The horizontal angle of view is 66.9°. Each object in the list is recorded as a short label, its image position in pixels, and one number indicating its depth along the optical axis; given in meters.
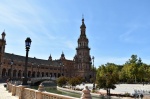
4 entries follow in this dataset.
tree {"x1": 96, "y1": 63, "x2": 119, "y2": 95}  24.15
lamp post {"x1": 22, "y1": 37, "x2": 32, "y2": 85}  11.14
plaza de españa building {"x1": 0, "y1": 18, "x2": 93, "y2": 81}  56.26
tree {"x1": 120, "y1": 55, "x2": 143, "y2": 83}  46.54
